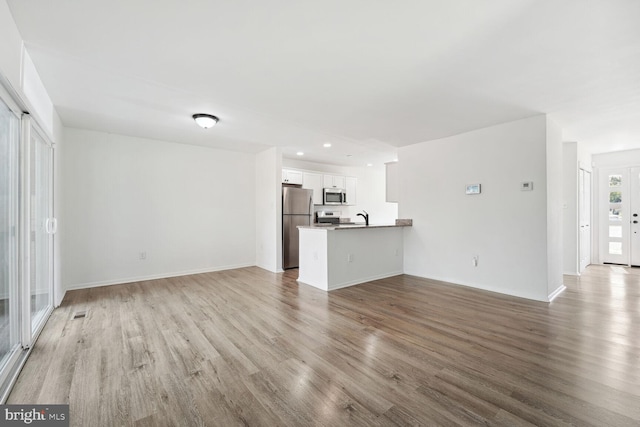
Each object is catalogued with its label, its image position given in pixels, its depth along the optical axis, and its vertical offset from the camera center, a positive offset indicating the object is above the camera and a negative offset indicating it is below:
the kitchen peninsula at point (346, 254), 4.31 -0.68
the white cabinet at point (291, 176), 6.41 +0.88
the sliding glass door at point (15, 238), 2.04 -0.18
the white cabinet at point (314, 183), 6.82 +0.76
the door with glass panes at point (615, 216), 5.88 -0.07
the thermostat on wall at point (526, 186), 3.77 +0.38
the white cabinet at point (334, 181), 7.27 +0.88
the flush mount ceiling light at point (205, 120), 3.73 +1.27
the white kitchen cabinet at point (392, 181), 5.98 +0.71
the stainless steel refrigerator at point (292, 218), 5.82 -0.09
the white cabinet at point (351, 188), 7.78 +0.71
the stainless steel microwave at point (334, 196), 7.19 +0.46
